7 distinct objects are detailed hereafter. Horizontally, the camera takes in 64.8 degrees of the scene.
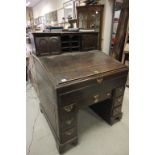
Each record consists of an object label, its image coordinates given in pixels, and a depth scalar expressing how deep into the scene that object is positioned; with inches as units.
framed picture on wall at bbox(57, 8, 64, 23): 186.5
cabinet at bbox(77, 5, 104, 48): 111.9
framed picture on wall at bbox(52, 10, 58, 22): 209.9
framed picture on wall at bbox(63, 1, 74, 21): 155.6
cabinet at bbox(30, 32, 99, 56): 60.3
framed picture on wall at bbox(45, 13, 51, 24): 241.8
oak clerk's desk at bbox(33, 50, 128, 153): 44.6
